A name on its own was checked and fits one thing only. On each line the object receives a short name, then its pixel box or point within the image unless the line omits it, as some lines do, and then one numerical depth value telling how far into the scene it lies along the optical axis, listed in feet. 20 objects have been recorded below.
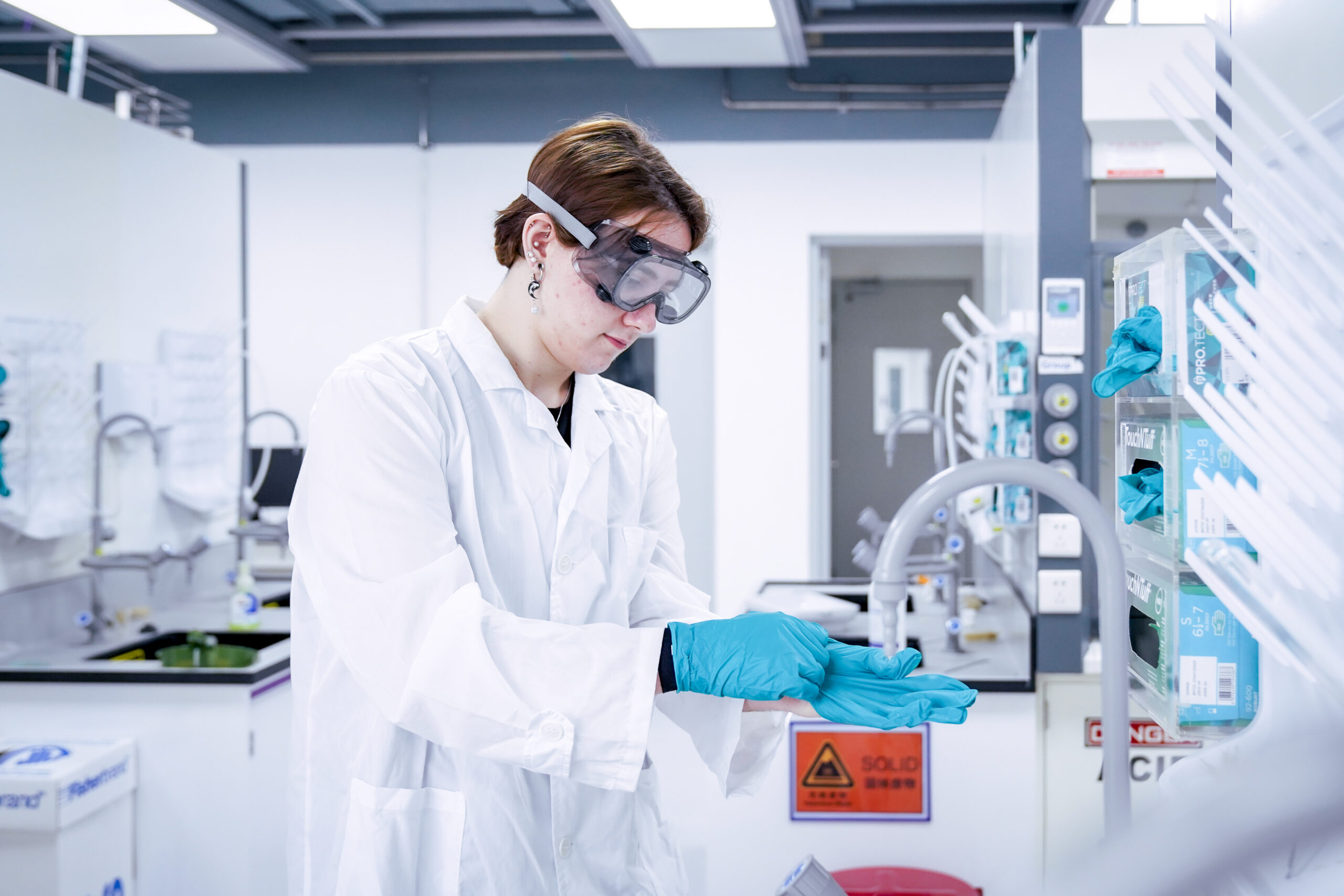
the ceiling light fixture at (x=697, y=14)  10.17
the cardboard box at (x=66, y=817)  7.13
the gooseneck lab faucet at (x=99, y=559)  9.19
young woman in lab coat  3.37
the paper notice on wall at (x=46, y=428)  8.52
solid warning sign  7.08
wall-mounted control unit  7.68
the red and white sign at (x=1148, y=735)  7.16
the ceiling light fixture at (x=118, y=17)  9.72
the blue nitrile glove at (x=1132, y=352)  2.97
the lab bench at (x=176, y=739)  8.05
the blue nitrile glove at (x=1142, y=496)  3.02
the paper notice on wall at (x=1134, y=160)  8.02
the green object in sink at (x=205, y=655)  9.25
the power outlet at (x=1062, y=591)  7.59
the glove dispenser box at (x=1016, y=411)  7.75
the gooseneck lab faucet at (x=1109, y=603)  3.20
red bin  6.58
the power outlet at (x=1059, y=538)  7.68
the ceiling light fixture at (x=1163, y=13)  10.05
